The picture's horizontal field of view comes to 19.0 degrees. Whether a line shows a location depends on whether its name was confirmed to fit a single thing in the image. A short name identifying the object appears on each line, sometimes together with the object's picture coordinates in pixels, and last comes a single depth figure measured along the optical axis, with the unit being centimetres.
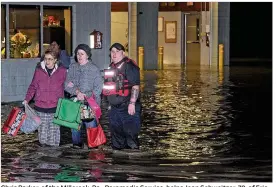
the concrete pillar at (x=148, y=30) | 3316
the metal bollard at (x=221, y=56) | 3575
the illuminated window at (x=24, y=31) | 1972
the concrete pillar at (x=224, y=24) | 3619
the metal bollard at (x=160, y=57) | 3416
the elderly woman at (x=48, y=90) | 1242
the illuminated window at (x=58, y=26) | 2059
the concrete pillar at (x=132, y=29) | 3269
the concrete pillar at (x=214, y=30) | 3609
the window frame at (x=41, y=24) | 1936
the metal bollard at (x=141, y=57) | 3270
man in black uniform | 1186
